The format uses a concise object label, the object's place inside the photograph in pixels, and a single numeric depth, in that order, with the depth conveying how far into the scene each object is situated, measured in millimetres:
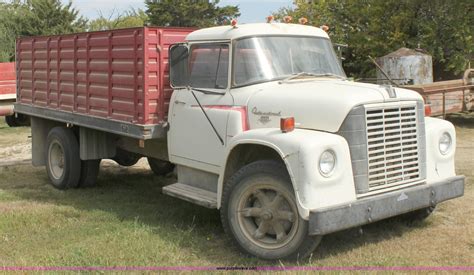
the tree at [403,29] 17797
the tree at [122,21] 45406
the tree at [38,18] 35256
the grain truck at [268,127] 4902
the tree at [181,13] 44969
